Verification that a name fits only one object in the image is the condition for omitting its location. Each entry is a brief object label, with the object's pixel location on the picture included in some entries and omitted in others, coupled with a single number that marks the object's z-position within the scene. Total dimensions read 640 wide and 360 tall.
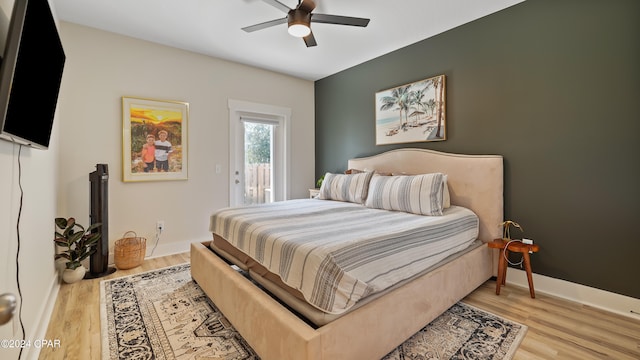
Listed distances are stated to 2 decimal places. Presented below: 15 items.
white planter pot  2.55
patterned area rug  1.63
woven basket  2.91
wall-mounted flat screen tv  1.01
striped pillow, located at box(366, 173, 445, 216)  2.48
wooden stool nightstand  2.25
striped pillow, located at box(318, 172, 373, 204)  3.14
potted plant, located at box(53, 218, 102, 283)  2.55
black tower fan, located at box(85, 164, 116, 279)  2.74
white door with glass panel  4.00
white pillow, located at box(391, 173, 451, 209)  2.61
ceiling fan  2.19
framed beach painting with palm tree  3.13
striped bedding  1.36
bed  1.31
